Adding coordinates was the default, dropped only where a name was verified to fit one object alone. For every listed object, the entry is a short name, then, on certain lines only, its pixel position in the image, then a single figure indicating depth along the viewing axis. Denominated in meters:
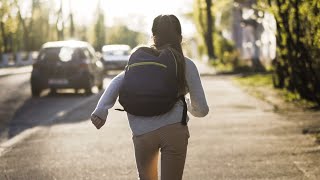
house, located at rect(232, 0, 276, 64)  40.29
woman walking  4.34
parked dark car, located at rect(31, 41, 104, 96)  21.34
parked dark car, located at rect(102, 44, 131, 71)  39.69
